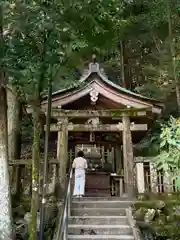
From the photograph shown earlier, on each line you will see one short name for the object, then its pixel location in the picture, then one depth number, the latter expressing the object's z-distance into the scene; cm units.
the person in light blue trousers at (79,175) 1049
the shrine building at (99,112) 1045
